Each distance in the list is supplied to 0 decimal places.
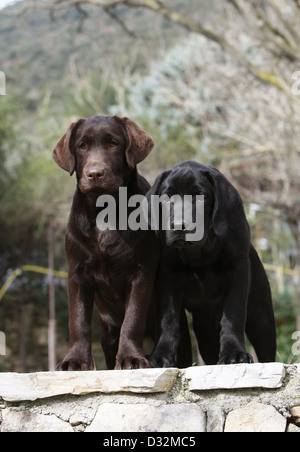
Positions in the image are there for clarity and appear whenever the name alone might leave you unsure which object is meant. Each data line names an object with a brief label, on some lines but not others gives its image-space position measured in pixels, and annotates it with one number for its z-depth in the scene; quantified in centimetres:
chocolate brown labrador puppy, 685
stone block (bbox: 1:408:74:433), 619
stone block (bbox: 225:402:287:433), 589
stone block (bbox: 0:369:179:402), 610
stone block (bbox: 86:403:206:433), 596
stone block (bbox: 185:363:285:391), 600
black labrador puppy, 676
